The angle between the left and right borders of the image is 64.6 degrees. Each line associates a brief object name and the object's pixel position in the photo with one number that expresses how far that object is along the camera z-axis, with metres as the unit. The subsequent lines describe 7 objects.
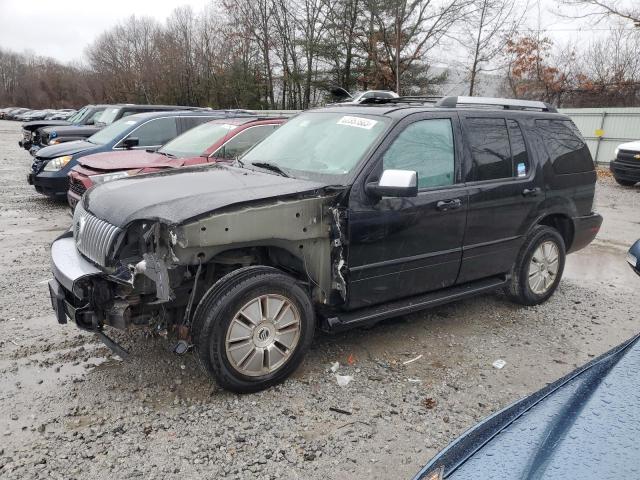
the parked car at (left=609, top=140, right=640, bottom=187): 13.07
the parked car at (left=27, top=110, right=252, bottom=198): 8.91
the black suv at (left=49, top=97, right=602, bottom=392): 3.16
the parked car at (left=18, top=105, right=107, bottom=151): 15.40
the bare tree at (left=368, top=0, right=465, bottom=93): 24.77
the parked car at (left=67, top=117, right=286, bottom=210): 7.11
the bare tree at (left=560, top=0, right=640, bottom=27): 21.36
